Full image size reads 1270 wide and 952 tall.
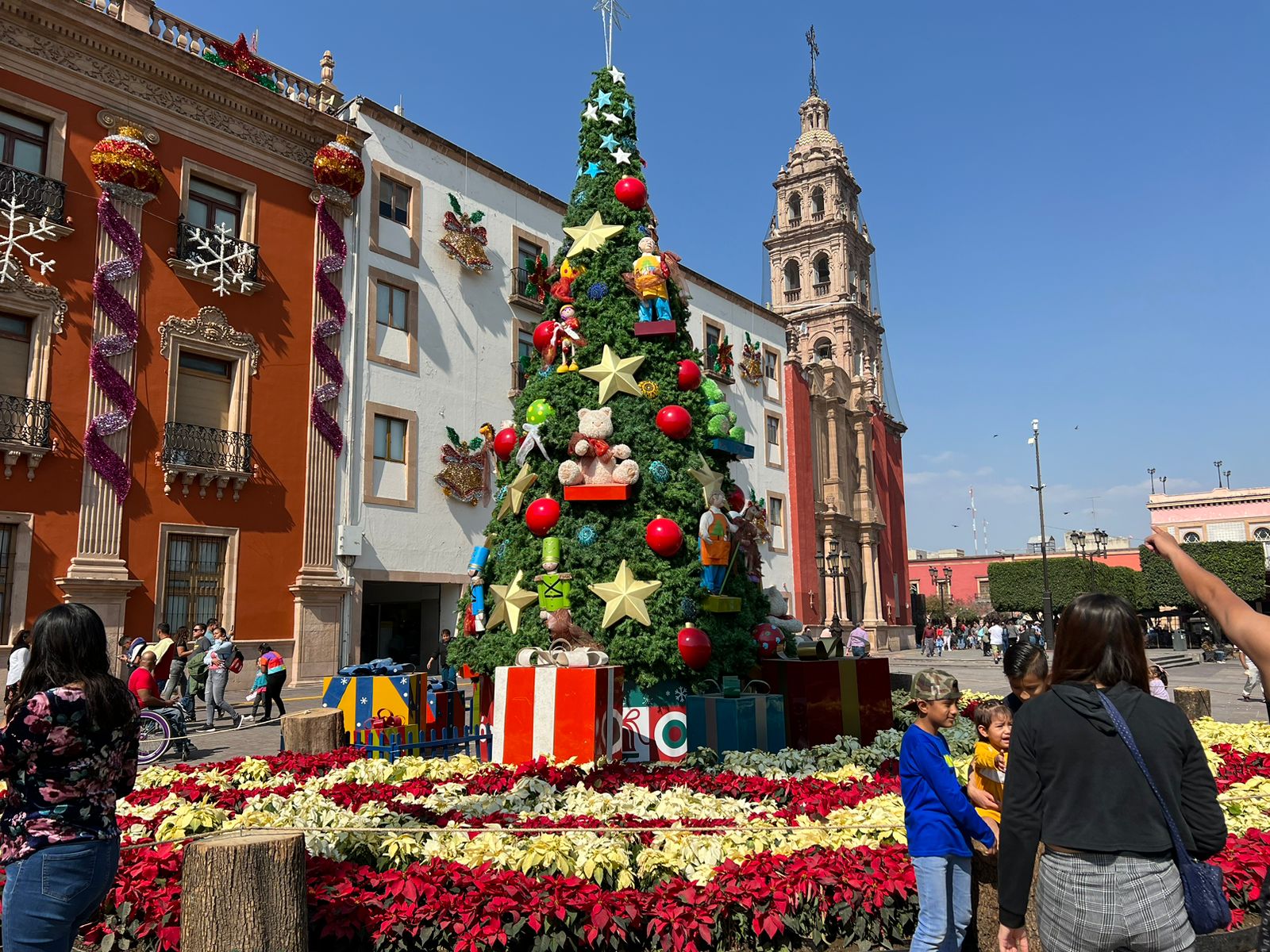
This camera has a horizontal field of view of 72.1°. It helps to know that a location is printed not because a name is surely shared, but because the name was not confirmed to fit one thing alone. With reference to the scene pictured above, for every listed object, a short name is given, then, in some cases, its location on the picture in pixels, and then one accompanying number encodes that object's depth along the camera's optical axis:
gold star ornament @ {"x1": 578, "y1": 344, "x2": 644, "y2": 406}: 10.29
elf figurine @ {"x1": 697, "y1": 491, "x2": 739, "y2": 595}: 9.68
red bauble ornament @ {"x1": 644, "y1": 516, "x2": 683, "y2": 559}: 9.42
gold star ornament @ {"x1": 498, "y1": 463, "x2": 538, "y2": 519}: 10.35
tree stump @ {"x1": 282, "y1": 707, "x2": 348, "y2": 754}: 9.33
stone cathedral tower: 42.38
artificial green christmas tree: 9.41
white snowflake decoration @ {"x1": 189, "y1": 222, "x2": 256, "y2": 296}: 17.50
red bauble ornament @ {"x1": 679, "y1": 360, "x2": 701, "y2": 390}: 10.61
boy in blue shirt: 3.84
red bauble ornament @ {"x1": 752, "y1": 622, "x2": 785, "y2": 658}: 10.23
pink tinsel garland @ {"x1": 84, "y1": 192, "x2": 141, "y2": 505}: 15.66
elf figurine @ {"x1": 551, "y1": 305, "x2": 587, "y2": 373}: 10.70
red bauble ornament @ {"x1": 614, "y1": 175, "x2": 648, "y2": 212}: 11.20
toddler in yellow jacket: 4.52
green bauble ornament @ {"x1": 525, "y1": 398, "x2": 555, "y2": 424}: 10.34
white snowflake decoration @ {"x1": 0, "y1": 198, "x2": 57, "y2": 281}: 14.85
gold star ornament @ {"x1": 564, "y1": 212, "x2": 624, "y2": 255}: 11.00
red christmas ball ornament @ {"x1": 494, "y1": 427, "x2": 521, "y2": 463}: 10.66
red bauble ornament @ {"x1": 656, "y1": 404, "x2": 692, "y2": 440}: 10.14
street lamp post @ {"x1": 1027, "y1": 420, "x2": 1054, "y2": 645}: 30.14
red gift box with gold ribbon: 9.45
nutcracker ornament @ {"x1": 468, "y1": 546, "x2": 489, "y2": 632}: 10.34
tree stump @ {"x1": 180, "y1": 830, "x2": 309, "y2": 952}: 3.95
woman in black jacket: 2.58
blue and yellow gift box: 9.82
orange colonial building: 15.21
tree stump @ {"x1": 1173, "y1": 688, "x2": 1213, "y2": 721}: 11.12
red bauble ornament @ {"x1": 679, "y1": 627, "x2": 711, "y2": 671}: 9.12
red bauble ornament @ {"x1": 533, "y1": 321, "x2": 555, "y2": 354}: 10.92
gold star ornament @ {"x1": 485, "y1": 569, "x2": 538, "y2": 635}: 9.74
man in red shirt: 11.72
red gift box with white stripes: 8.12
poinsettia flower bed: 4.50
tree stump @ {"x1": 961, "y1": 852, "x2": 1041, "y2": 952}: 4.23
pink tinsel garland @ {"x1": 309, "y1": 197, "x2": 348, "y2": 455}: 19.12
